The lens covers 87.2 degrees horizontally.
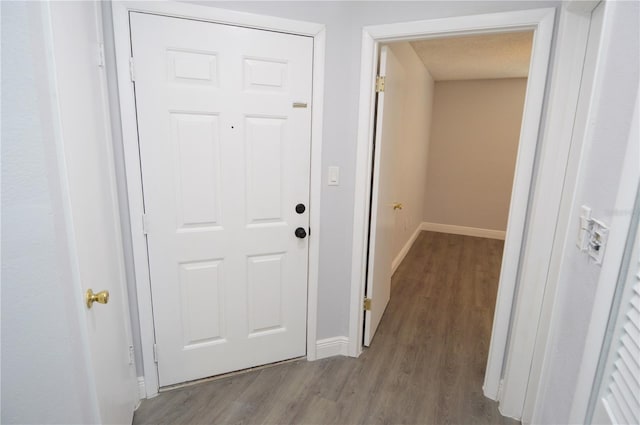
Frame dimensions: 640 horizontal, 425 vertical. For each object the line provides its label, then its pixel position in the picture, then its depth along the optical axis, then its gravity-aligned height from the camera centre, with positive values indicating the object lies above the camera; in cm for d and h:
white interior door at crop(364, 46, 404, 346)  202 -18
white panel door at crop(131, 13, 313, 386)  158 -15
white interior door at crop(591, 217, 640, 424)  71 -44
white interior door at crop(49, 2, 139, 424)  102 -16
